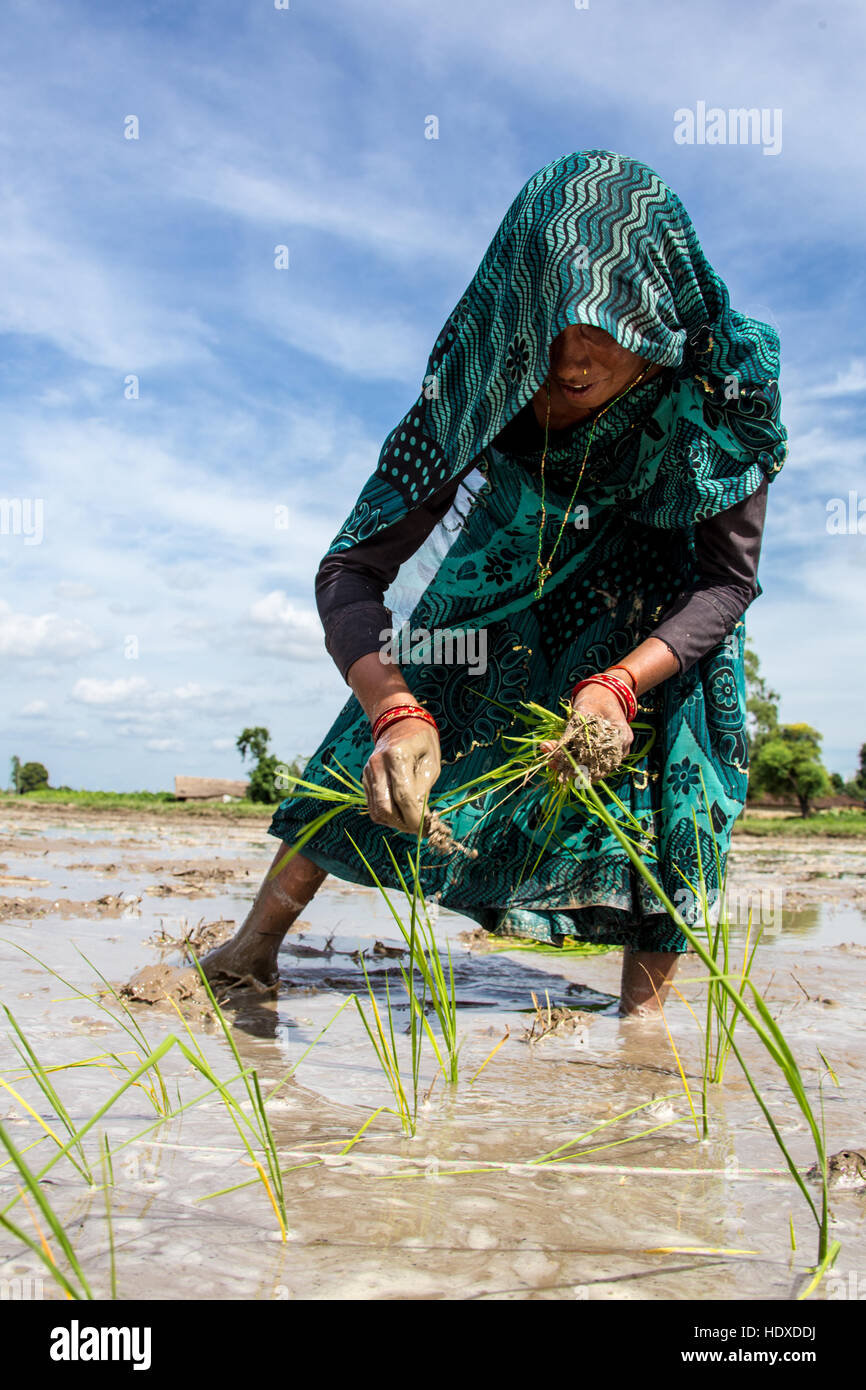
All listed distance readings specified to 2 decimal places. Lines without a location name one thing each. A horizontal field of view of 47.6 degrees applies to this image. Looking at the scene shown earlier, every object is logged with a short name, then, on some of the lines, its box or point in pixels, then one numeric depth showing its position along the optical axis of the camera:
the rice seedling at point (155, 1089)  1.43
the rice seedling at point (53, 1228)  0.81
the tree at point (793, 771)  37.00
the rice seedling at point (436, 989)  1.57
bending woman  1.99
